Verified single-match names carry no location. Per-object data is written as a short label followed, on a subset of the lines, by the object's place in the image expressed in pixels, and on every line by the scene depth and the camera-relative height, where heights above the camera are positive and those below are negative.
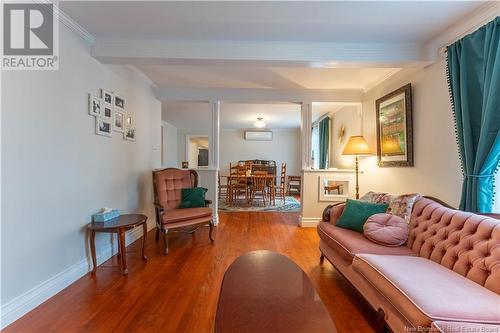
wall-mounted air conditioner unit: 8.48 +1.11
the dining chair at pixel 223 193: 7.49 -0.82
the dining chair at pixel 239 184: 6.15 -0.42
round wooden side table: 2.34 -0.57
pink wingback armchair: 3.04 -0.50
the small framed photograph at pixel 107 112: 2.72 +0.63
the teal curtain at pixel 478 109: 1.85 +0.46
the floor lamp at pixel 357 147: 3.62 +0.29
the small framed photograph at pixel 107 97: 2.73 +0.81
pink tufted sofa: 1.14 -0.64
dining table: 6.10 -0.29
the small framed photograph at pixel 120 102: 2.99 +0.82
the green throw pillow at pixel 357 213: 2.41 -0.46
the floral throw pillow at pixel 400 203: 2.28 -0.35
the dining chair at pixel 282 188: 6.27 -0.56
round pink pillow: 2.06 -0.54
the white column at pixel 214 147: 4.35 +0.37
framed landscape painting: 2.94 +0.49
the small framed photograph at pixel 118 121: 2.94 +0.57
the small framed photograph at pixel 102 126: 2.61 +0.45
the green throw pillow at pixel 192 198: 3.52 -0.43
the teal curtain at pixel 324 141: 6.13 +0.66
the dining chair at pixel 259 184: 6.15 -0.42
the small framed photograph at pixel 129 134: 3.17 +0.45
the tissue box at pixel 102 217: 2.50 -0.49
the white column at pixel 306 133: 4.32 +0.60
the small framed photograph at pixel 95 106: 2.51 +0.65
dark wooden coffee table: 1.12 -0.71
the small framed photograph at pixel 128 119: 3.21 +0.64
